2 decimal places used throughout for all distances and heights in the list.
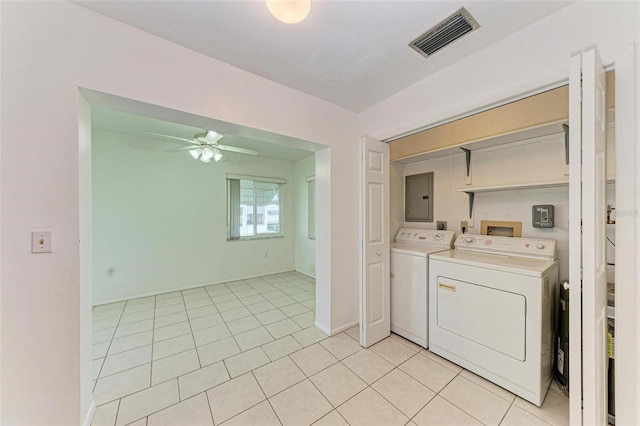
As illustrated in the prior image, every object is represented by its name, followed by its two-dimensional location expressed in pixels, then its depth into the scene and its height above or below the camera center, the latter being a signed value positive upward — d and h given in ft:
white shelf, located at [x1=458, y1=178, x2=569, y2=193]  5.90 +0.73
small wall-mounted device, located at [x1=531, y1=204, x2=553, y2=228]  6.64 -0.13
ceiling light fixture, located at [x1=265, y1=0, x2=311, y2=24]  3.20 +2.90
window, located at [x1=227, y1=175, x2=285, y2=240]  15.11 +0.34
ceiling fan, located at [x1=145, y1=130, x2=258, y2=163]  9.33 +2.87
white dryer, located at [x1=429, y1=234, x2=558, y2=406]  5.22 -2.54
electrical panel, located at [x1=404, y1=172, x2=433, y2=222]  9.64 +0.61
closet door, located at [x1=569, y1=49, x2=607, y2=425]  3.46 -0.43
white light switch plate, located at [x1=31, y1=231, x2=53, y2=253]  4.00 -0.52
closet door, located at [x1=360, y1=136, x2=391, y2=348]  7.46 -1.14
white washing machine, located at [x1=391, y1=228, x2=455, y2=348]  7.39 -2.45
